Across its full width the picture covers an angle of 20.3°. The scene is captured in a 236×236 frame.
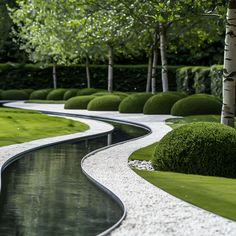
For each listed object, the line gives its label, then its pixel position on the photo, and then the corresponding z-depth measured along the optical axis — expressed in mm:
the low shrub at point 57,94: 53000
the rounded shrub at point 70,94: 51656
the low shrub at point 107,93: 45125
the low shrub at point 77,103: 41750
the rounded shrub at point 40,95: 55562
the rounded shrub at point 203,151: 13938
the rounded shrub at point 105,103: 38969
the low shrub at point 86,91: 49862
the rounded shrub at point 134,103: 36094
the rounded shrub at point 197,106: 32250
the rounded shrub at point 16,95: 58188
